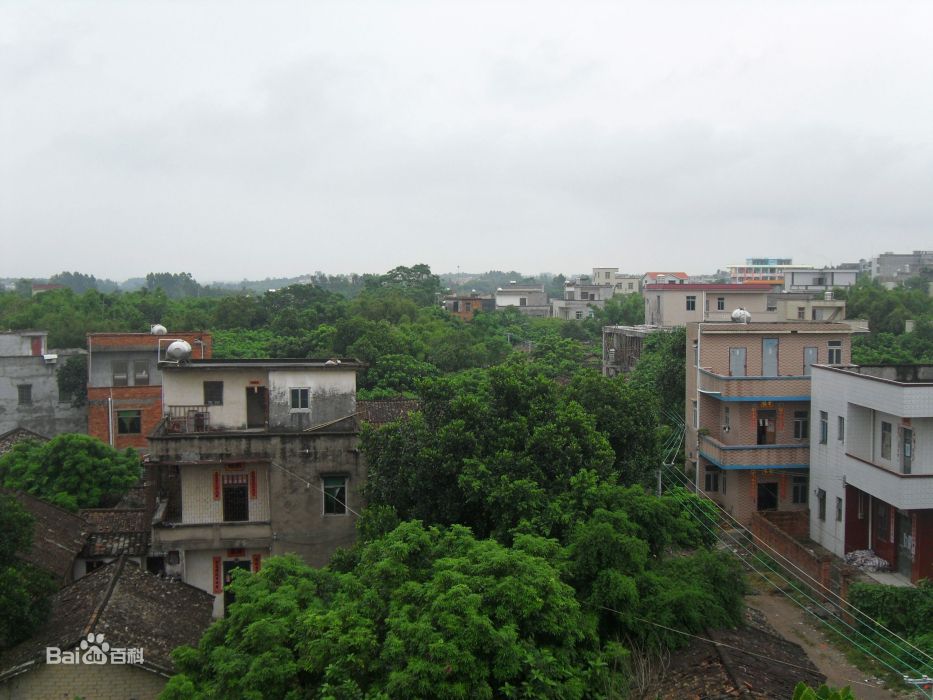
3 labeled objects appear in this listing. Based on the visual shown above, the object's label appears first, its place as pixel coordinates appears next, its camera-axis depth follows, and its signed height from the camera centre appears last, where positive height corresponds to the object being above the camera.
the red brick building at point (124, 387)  36.75 -3.54
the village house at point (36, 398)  40.03 -4.38
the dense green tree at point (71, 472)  25.66 -5.10
